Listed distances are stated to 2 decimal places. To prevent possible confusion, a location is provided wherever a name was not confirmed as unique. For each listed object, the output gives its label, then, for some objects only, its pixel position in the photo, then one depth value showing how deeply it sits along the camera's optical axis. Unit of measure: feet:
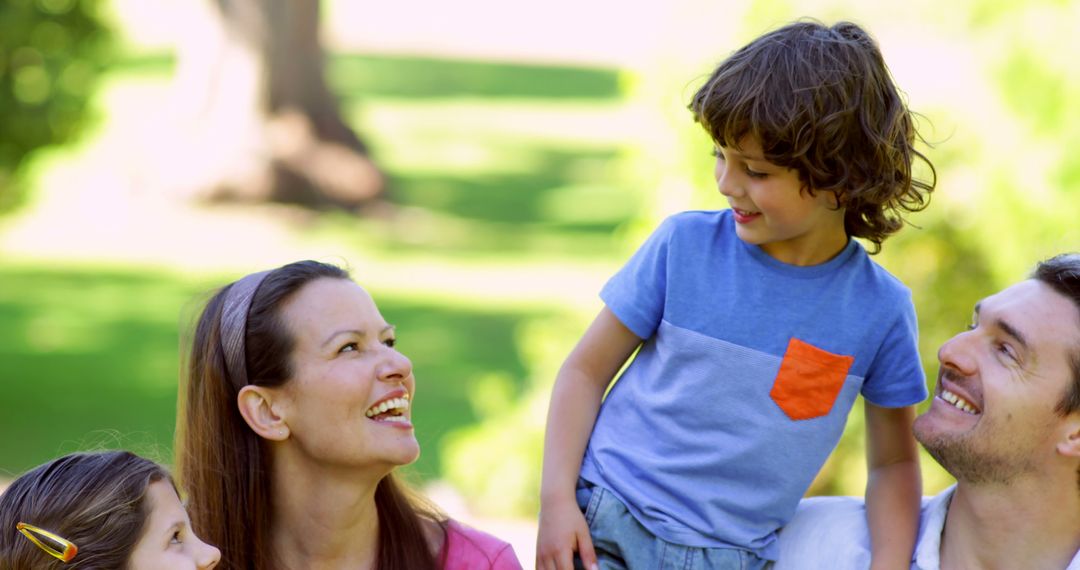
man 17.93
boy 17.81
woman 18.25
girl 15.19
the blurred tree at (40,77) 47.34
